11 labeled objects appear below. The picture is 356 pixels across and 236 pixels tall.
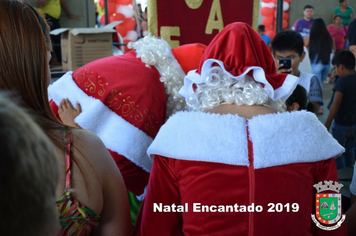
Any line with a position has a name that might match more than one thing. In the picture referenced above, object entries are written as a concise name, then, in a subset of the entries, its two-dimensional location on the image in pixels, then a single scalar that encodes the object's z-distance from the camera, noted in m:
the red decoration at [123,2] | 6.87
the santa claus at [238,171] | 1.17
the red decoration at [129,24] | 7.09
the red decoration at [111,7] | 6.85
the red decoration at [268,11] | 8.44
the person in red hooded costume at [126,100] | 1.71
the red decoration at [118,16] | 6.91
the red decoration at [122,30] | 7.01
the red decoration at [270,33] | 8.34
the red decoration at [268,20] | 8.48
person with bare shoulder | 0.98
